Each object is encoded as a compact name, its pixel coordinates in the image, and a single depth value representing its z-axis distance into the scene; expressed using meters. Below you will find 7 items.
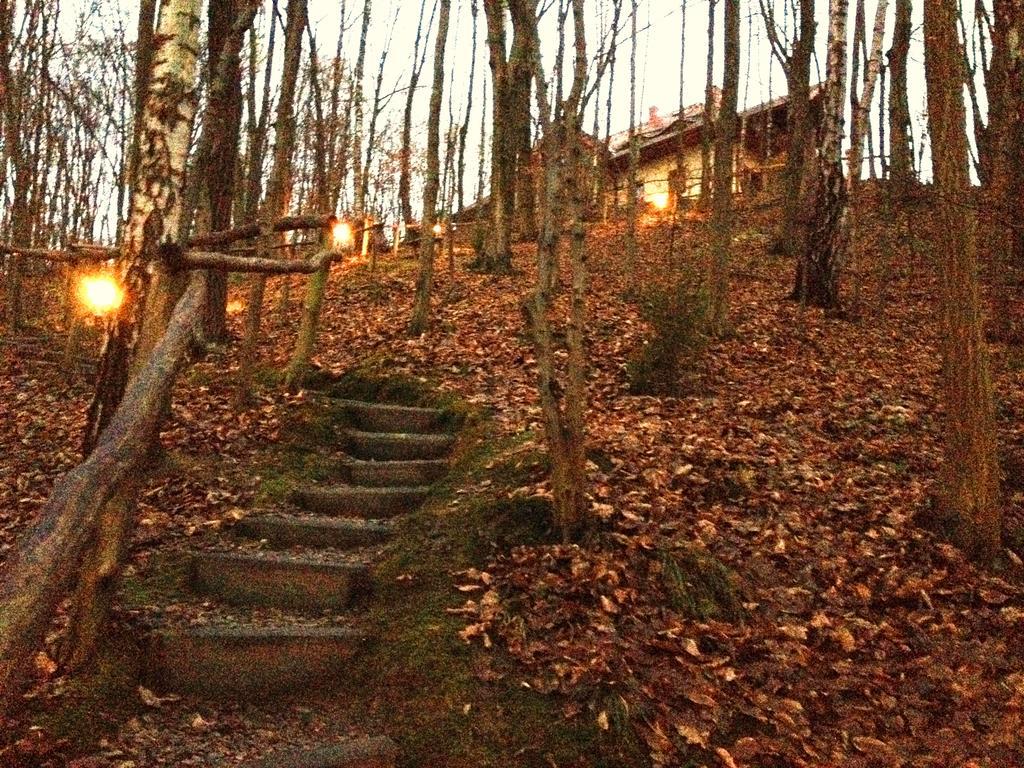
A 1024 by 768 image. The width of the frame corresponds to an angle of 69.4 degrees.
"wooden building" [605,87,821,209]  27.52
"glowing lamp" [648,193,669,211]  26.59
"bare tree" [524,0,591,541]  4.97
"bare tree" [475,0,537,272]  13.38
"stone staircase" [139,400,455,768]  4.14
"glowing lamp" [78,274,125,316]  4.39
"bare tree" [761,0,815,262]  15.37
